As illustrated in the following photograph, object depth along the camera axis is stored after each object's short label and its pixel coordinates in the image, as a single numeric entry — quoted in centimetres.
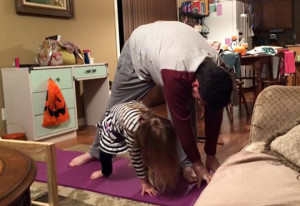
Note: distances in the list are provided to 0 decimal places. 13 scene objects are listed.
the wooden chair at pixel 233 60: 345
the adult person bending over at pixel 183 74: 145
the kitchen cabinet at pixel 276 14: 739
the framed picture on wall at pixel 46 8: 324
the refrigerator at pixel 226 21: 604
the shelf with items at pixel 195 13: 575
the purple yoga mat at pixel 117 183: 174
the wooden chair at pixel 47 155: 110
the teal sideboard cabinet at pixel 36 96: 291
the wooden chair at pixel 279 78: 405
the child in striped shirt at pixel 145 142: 158
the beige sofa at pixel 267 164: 99
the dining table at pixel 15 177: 57
